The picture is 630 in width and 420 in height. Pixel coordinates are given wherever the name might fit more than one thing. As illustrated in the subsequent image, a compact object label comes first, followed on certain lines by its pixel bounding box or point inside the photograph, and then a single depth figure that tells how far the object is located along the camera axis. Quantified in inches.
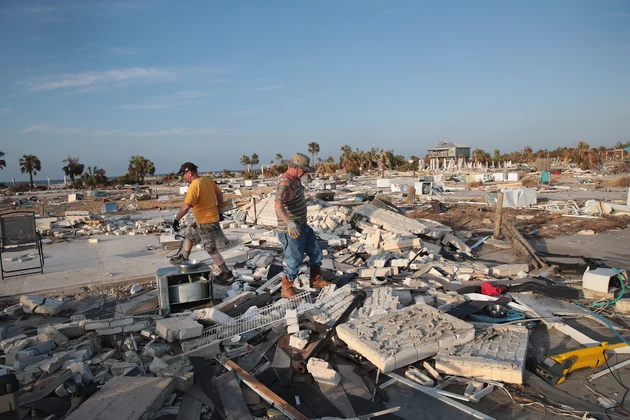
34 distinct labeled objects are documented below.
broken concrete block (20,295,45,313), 204.1
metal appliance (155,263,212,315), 182.9
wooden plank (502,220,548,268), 280.7
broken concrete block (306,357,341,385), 131.4
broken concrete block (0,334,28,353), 160.4
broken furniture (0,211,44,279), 269.1
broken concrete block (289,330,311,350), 155.6
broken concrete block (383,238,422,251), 295.9
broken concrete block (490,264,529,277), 254.1
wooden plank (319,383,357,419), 118.6
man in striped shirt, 200.7
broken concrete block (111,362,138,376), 136.9
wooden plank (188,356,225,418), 120.7
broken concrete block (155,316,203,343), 154.5
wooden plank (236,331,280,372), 146.7
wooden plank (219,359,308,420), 115.0
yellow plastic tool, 135.6
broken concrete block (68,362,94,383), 134.7
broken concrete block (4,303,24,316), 202.8
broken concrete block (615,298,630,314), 196.6
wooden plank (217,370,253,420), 117.2
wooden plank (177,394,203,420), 117.0
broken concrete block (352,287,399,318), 178.5
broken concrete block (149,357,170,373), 138.5
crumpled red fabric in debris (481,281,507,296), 207.8
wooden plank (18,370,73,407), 123.0
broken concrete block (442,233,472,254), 332.2
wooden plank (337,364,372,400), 128.5
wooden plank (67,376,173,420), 109.3
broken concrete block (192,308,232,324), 170.7
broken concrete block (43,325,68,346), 162.2
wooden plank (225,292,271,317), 189.2
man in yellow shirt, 218.8
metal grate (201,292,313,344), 161.7
